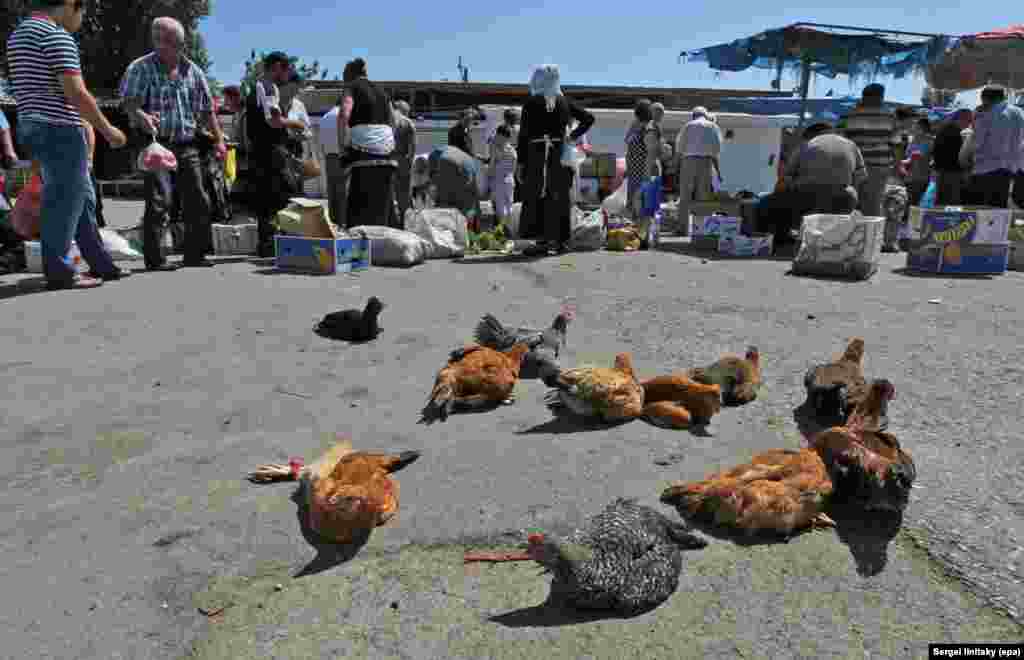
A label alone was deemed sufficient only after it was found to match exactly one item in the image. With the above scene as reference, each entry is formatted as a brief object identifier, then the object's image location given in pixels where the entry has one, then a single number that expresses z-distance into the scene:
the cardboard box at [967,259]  7.59
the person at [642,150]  10.70
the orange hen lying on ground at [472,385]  3.48
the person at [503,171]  11.20
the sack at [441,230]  8.42
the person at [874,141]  9.38
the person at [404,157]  9.88
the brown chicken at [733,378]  3.62
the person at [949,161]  9.97
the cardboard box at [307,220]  7.12
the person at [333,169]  9.78
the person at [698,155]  10.62
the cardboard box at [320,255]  6.98
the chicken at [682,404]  3.29
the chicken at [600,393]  3.26
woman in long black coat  8.20
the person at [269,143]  7.57
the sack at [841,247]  7.24
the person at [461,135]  11.48
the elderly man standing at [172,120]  6.61
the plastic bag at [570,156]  8.36
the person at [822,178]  8.47
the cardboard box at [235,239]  8.47
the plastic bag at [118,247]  7.64
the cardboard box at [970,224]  7.47
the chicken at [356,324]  4.72
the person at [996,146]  8.73
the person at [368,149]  7.76
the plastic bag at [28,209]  6.97
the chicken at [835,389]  3.26
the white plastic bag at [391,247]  7.66
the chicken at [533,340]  4.07
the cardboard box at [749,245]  8.87
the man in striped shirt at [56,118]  5.49
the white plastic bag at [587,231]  9.19
